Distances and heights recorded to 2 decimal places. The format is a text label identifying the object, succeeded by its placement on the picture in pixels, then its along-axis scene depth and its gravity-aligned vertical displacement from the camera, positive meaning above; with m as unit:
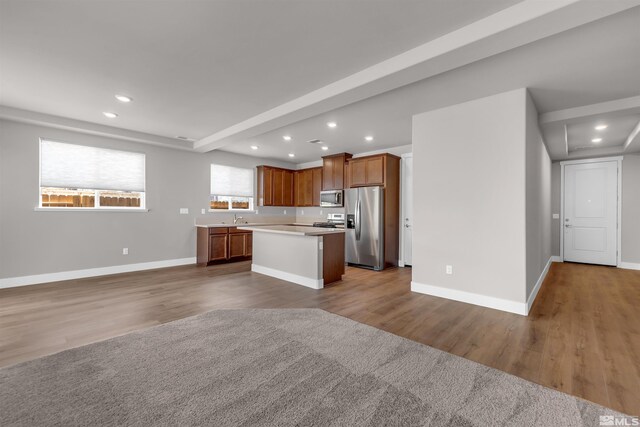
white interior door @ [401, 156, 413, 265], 6.15 +0.05
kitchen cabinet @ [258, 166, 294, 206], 7.58 +0.73
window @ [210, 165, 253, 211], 6.94 +0.62
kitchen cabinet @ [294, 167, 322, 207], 7.63 +0.74
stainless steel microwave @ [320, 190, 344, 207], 6.88 +0.36
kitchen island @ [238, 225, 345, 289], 4.43 -0.73
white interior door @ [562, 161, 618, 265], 6.09 +0.00
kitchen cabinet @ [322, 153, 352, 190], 6.82 +1.04
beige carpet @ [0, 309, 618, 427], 1.61 -1.18
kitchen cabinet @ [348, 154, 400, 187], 5.90 +0.96
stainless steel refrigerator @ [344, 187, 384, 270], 5.80 -0.31
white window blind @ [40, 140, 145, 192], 4.69 +0.82
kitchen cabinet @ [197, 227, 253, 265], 6.12 -0.75
